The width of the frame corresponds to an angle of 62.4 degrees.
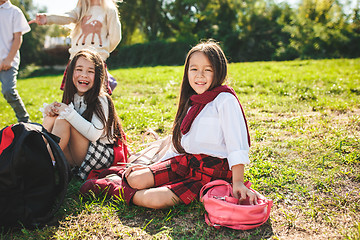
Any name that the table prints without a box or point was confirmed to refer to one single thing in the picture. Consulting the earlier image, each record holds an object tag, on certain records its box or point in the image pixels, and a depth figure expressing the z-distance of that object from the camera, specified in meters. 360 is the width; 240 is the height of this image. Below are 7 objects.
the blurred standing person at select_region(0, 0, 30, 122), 4.02
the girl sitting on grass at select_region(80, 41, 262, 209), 2.02
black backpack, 1.85
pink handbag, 1.78
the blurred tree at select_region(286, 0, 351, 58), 13.83
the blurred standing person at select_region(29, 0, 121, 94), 3.38
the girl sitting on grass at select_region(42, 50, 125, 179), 2.53
